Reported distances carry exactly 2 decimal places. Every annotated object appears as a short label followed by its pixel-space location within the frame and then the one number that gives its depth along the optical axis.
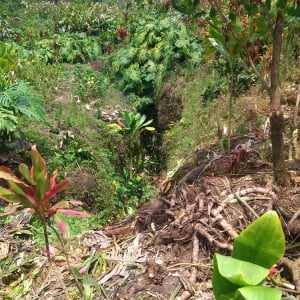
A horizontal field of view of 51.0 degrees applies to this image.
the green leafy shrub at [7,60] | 3.61
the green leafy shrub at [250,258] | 0.76
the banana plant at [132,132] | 3.99
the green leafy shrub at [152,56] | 4.84
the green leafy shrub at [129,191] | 3.41
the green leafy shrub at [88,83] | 4.81
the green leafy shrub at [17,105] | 3.27
